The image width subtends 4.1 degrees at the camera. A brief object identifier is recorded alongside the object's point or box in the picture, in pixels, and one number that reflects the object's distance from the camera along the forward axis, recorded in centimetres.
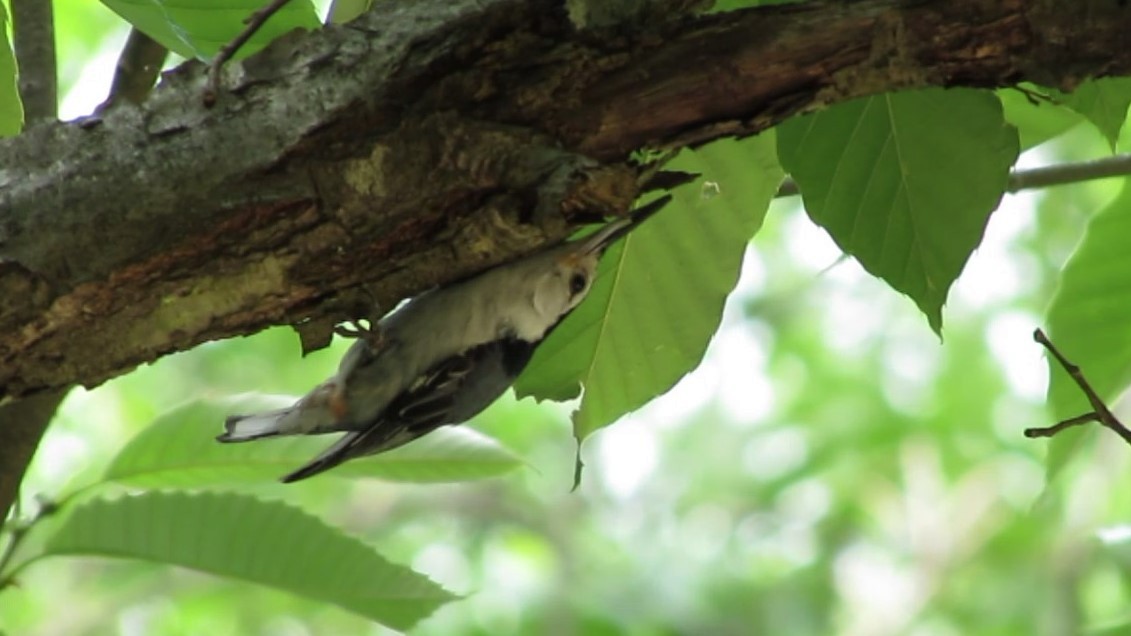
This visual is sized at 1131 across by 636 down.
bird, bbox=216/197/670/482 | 475
